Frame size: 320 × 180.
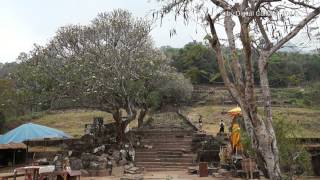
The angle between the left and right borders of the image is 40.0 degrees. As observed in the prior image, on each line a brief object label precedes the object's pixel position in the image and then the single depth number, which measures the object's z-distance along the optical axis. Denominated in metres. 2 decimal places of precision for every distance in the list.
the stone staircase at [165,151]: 18.62
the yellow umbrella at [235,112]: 14.47
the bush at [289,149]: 9.95
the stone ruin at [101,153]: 16.73
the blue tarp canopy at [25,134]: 14.23
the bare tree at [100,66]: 20.59
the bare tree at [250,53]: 6.22
